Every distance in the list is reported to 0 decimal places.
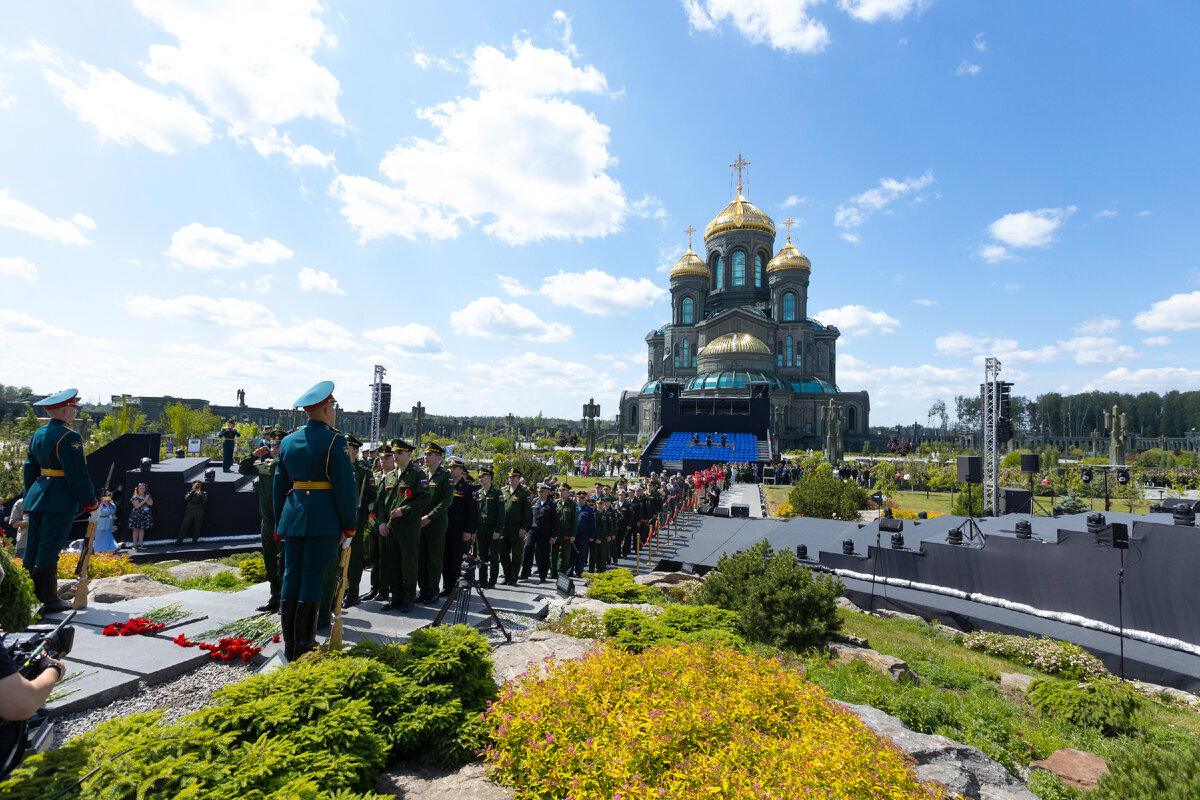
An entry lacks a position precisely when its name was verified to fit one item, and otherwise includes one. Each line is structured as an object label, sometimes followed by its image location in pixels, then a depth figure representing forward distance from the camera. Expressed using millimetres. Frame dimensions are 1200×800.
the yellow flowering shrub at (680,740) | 2432
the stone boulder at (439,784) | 2764
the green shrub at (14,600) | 3580
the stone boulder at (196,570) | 8672
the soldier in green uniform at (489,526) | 8414
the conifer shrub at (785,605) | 7016
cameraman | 1843
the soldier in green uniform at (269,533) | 5539
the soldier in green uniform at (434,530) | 6141
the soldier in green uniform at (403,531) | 5867
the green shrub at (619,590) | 7578
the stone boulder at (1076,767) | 4055
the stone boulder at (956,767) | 3344
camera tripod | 4980
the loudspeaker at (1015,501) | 19331
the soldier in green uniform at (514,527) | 8984
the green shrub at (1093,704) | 5500
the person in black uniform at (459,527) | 7129
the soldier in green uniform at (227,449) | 15589
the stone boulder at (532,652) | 4363
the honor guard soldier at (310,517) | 3910
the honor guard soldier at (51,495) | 4934
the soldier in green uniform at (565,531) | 10344
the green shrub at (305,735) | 2145
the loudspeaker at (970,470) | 15742
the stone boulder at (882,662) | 6223
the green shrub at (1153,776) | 3074
